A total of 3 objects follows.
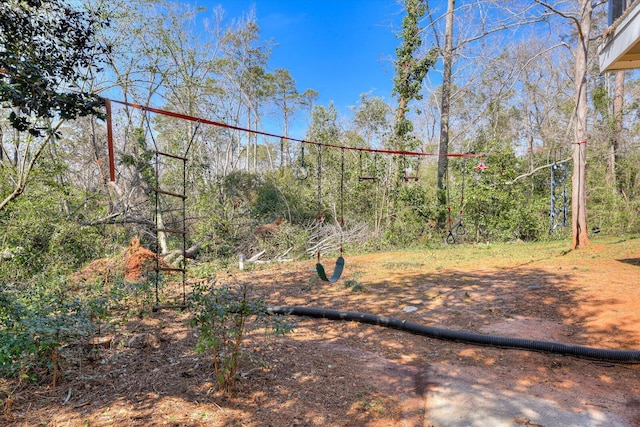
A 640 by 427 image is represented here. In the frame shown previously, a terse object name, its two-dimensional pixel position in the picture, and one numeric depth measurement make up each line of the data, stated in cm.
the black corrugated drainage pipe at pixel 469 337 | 298
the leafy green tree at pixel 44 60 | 231
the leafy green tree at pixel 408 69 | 1124
